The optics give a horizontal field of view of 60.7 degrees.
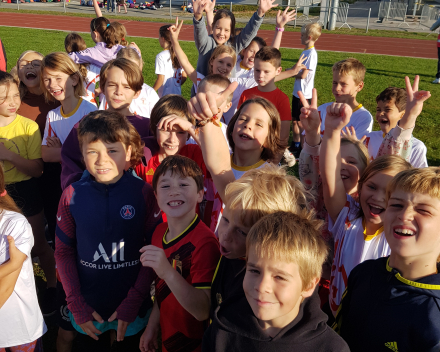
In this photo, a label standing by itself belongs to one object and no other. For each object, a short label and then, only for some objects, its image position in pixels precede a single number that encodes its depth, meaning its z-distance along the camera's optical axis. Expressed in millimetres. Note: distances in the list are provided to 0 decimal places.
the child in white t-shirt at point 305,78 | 7004
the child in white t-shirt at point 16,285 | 2051
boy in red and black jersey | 1881
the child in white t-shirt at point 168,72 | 5941
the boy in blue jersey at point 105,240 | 2314
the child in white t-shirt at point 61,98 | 3426
